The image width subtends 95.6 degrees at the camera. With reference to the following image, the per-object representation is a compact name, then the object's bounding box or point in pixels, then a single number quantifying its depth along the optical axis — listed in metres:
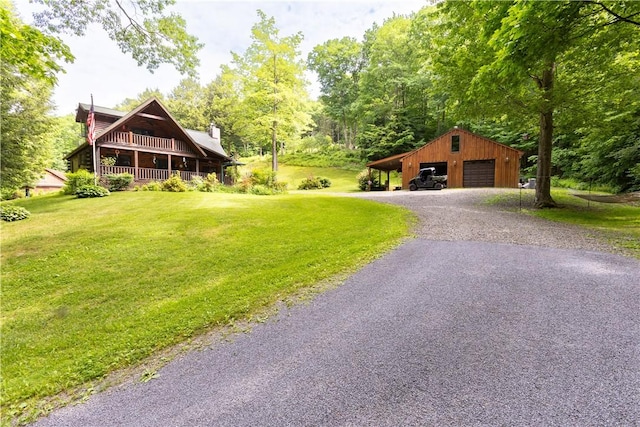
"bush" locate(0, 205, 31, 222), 11.30
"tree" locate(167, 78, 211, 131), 45.81
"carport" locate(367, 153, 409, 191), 24.73
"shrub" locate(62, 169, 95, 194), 16.11
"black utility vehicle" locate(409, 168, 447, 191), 21.66
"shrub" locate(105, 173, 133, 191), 17.64
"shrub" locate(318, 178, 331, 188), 28.94
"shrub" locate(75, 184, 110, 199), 15.30
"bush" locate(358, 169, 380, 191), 26.79
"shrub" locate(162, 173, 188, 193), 17.71
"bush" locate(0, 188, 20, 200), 19.88
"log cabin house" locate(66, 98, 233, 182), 19.68
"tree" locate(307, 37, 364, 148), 45.59
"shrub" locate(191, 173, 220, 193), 19.45
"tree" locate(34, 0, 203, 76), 9.26
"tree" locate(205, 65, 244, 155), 46.28
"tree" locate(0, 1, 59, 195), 16.30
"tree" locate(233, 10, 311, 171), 23.33
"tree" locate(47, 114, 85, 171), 42.28
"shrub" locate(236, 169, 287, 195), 18.82
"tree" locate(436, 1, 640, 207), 6.61
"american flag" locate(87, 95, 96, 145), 16.09
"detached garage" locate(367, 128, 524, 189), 21.30
